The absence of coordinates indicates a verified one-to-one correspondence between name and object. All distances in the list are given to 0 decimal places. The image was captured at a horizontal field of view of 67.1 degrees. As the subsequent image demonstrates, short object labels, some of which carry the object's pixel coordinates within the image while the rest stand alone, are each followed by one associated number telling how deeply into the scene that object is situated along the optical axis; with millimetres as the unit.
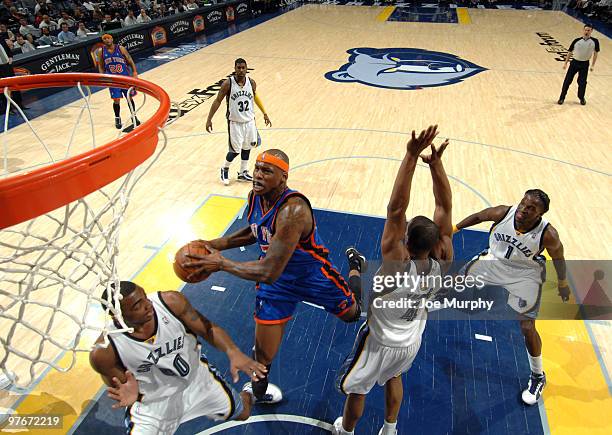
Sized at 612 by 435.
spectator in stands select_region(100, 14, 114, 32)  13719
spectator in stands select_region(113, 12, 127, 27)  15522
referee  9414
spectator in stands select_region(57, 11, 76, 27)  14489
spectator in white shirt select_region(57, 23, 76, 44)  12497
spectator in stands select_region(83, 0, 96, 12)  17562
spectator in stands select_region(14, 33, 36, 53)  11383
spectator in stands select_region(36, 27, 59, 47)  12242
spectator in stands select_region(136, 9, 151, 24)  15508
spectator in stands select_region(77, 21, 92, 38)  13641
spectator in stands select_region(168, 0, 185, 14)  17722
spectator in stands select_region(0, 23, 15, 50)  11942
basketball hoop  1775
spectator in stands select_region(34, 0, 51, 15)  15597
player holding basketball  2830
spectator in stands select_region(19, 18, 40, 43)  13067
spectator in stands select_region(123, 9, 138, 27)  15344
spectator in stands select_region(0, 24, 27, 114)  8758
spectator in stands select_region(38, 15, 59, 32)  13777
